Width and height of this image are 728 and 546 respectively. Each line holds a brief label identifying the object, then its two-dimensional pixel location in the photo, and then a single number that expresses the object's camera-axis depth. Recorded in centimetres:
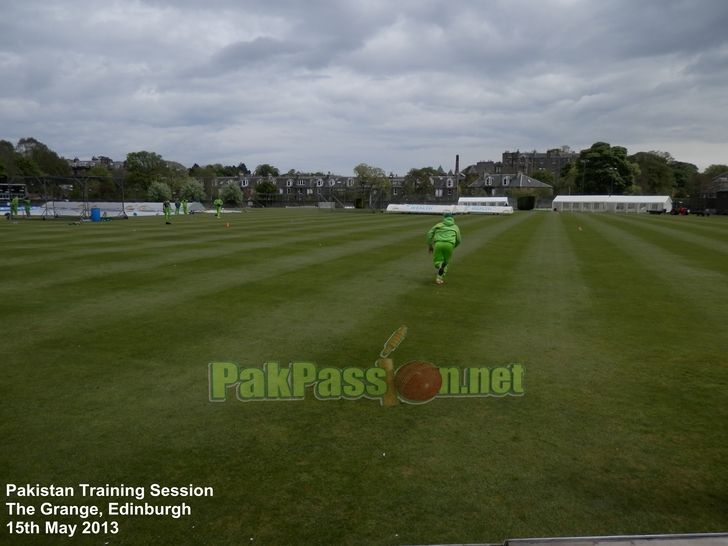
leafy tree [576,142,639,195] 10519
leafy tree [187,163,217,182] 16558
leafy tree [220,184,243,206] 9388
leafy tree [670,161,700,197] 13112
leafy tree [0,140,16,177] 8915
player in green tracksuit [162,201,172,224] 3541
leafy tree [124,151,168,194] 10794
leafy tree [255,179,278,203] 13259
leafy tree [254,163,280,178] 18125
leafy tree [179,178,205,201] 9862
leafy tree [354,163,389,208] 12050
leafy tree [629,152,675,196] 12188
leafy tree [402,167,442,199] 13162
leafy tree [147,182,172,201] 8888
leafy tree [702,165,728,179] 13238
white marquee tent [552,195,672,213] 7550
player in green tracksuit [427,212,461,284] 1223
